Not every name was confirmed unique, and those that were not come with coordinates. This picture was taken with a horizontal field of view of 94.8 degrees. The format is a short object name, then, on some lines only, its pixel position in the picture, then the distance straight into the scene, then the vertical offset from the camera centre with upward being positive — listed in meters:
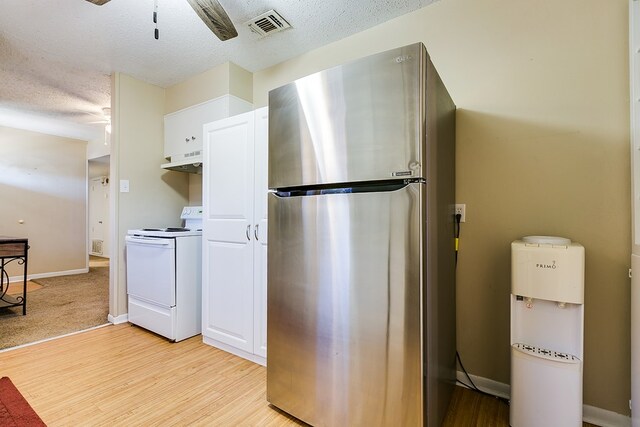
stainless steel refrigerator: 1.17 -0.15
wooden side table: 2.87 -0.43
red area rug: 1.47 -1.07
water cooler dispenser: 1.30 -0.58
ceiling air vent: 2.10 +1.39
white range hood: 2.90 +0.47
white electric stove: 2.45 -0.61
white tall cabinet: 2.05 -0.18
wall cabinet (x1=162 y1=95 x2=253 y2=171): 2.82 +0.89
